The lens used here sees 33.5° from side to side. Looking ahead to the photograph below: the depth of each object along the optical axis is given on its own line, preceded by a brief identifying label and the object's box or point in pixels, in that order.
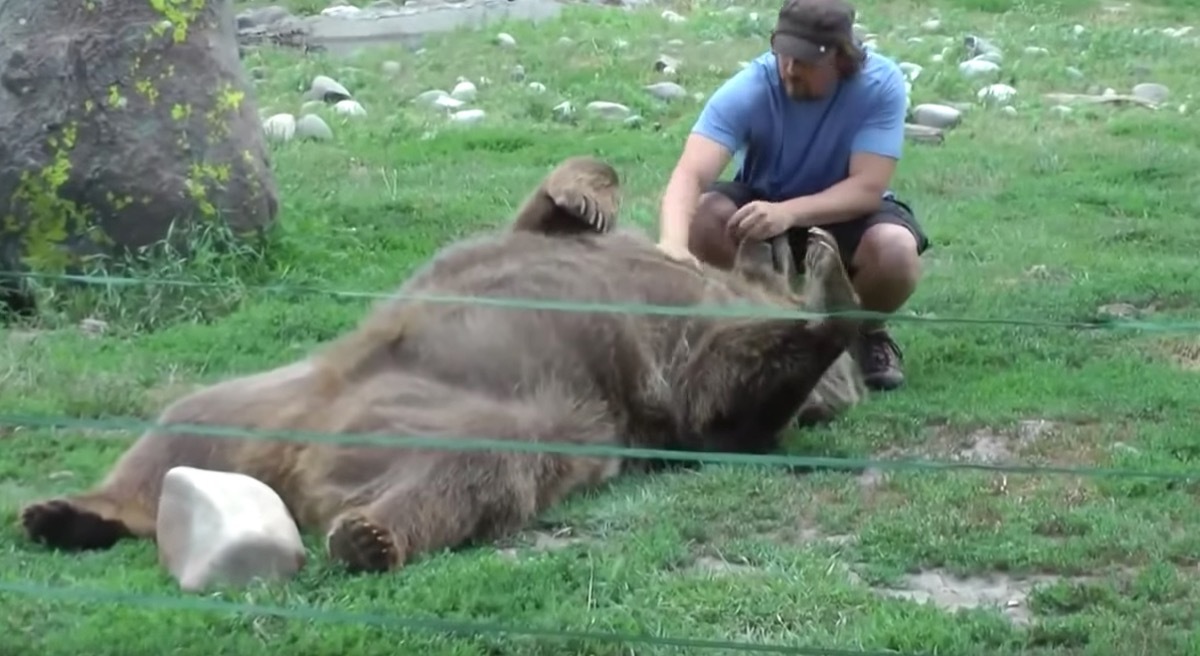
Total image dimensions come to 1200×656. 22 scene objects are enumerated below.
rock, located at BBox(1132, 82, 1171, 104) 12.14
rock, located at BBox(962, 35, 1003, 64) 13.58
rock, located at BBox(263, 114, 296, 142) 10.16
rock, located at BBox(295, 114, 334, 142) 10.28
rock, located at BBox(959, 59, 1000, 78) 12.67
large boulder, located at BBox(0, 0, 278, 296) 6.75
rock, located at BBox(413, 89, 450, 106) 11.60
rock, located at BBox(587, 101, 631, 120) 11.19
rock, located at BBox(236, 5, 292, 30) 15.57
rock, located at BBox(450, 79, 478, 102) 11.79
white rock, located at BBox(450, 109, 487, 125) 10.94
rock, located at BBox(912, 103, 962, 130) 11.09
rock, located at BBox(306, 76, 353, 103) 11.65
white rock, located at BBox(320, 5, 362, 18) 15.95
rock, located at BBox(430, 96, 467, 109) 11.45
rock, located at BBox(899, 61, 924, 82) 12.43
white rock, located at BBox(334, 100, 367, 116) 11.05
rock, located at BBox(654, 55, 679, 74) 12.54
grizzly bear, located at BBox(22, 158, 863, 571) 4.51
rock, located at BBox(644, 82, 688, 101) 11.71
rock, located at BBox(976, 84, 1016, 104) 11.85
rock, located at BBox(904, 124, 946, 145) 10.65
